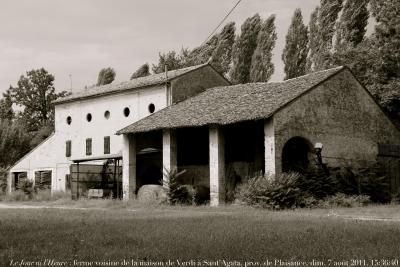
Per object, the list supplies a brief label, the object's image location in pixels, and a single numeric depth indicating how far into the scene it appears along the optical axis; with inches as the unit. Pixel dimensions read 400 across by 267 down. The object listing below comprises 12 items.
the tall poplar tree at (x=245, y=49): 1812.3
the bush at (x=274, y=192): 873.5
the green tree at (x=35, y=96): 2480.3
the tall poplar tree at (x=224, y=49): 1921.8
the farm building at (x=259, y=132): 993.5
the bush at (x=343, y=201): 895.7
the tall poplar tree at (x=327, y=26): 1558.8
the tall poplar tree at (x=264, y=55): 1769.2
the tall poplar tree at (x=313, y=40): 1594.5
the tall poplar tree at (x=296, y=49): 1713.8
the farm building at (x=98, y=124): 1348.4
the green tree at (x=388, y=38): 1243.5
